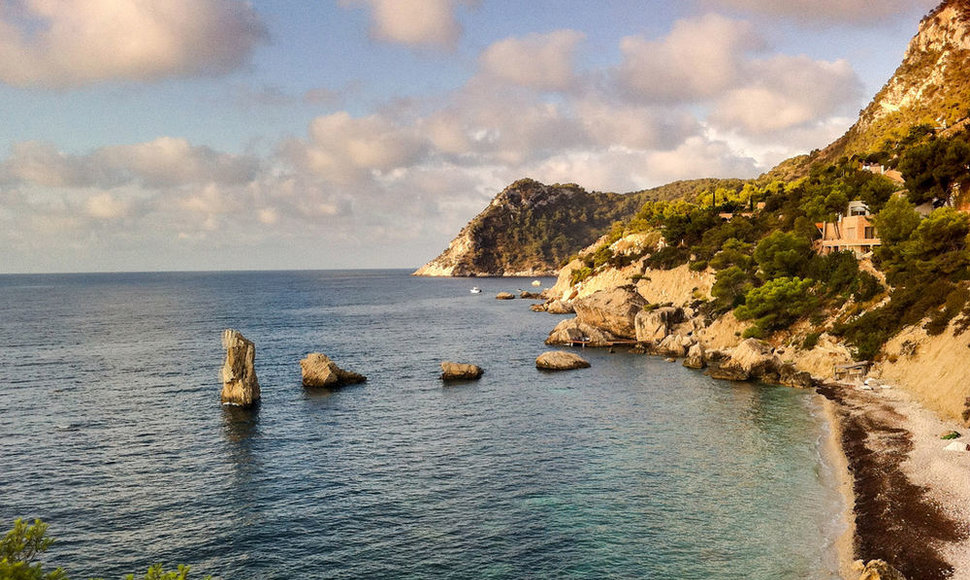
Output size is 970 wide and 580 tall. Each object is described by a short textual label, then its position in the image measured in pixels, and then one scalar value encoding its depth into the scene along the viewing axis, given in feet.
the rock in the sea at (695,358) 258.98
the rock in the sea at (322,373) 231.30
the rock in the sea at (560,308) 506.89
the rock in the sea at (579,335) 329.93
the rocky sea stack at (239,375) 201.77
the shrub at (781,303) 257.12
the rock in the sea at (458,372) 244.22
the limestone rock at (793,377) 211.20
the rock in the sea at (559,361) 264.11
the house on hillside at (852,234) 286.05
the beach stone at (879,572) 83.51
